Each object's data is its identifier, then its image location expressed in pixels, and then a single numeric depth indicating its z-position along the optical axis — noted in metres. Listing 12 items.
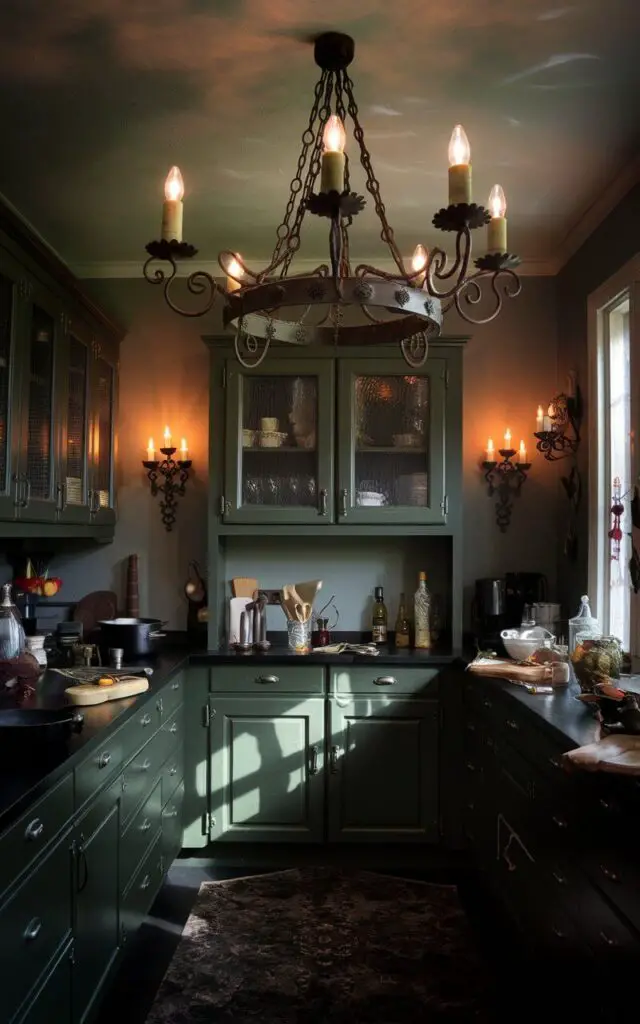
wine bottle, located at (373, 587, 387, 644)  3.70
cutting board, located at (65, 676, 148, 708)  2.36
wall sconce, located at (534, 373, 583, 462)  3.50
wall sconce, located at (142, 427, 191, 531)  3.87
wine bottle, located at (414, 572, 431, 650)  3.53
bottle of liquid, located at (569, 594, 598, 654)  2.83
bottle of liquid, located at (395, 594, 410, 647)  3.59
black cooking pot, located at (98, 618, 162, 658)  3.26
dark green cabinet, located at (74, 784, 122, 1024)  1.94
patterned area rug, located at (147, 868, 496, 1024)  2.34
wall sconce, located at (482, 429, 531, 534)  3.82
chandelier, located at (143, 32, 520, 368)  1.52
